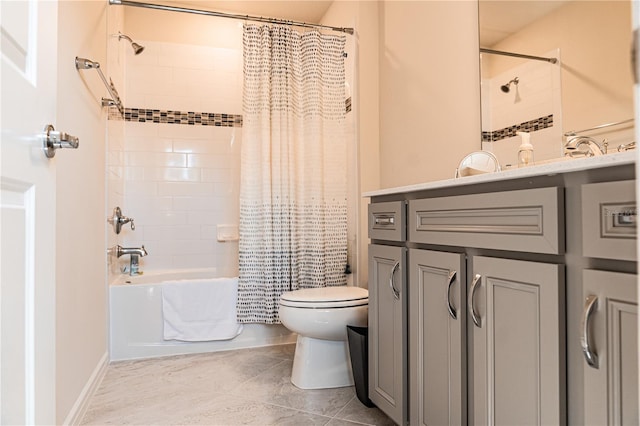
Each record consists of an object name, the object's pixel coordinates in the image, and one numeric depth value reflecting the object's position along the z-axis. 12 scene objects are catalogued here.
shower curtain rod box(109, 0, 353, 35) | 2.41
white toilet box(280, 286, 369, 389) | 1.96
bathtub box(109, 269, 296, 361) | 2.46
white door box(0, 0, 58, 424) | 0.63
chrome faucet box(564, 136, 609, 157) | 1.34
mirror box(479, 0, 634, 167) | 1.30
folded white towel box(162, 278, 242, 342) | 2.53
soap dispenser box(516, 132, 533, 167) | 1.57
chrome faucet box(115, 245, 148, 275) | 2.81
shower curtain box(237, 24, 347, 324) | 2.56
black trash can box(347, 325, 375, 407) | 1.77
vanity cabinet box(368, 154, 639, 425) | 0.76
